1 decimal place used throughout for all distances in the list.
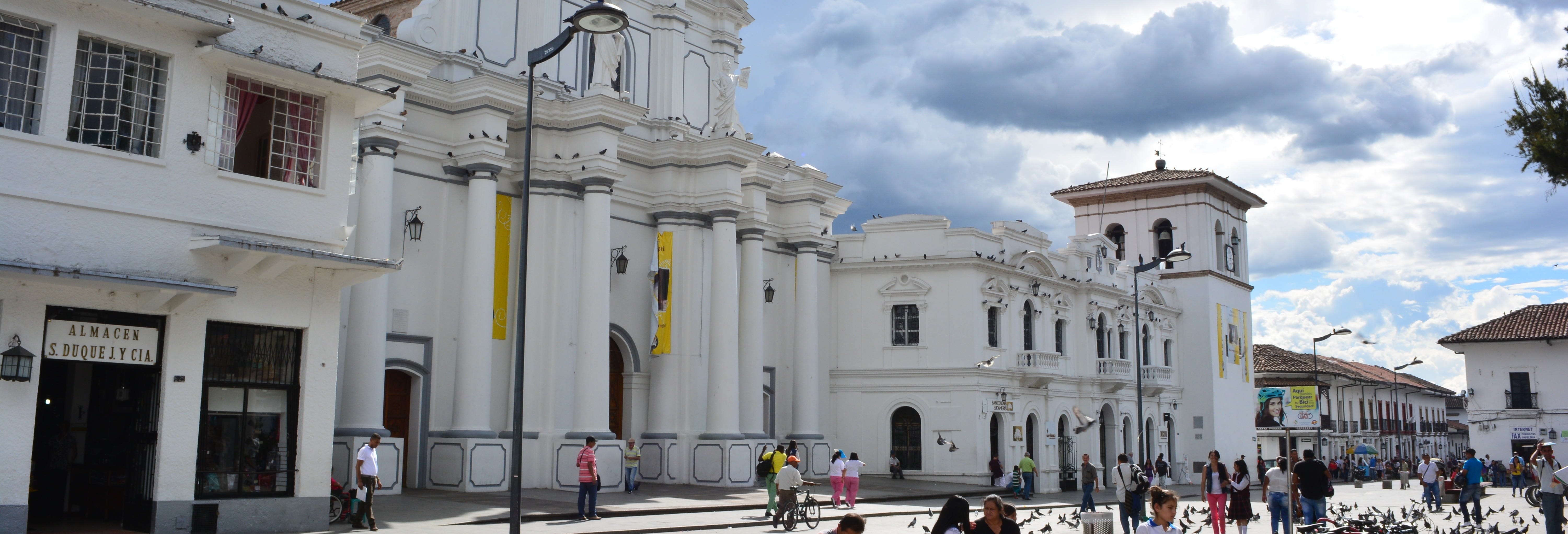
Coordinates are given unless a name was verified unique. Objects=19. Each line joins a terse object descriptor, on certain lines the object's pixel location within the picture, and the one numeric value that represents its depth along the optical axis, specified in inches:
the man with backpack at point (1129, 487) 736.3
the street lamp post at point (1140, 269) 1184.2
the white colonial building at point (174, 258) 524.7
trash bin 616.1
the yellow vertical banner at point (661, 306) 1105.4
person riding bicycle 764.0
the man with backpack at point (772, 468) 833.5
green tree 542.0
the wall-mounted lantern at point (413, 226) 938.1
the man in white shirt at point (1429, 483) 1125.7
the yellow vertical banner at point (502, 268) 1010.7
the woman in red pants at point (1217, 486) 742.5
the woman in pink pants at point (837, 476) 951.0
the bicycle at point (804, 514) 772.6
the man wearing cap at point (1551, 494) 669.9
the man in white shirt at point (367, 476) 647.8
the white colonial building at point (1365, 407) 2496.3
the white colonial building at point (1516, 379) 2182.6
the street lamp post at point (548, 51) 542.0
